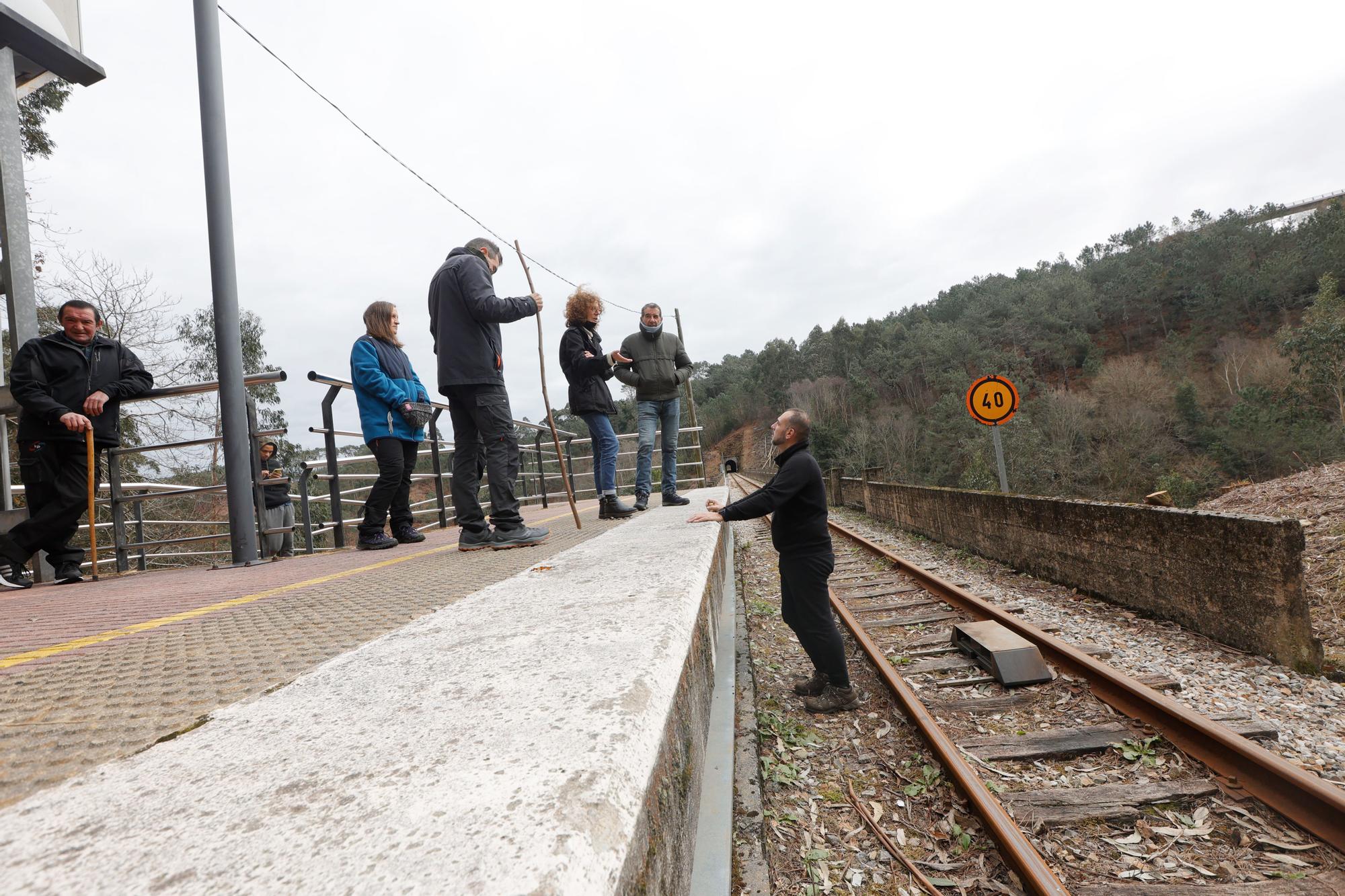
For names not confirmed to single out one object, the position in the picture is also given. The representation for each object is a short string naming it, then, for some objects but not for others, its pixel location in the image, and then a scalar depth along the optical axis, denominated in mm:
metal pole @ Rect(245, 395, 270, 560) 4648
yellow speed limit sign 9438
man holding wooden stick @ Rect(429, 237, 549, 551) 3789
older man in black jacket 3875
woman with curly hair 5449
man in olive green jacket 6098
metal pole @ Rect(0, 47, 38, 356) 4516
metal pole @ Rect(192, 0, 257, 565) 4504
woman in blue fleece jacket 4727
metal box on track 3834
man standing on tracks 3521
